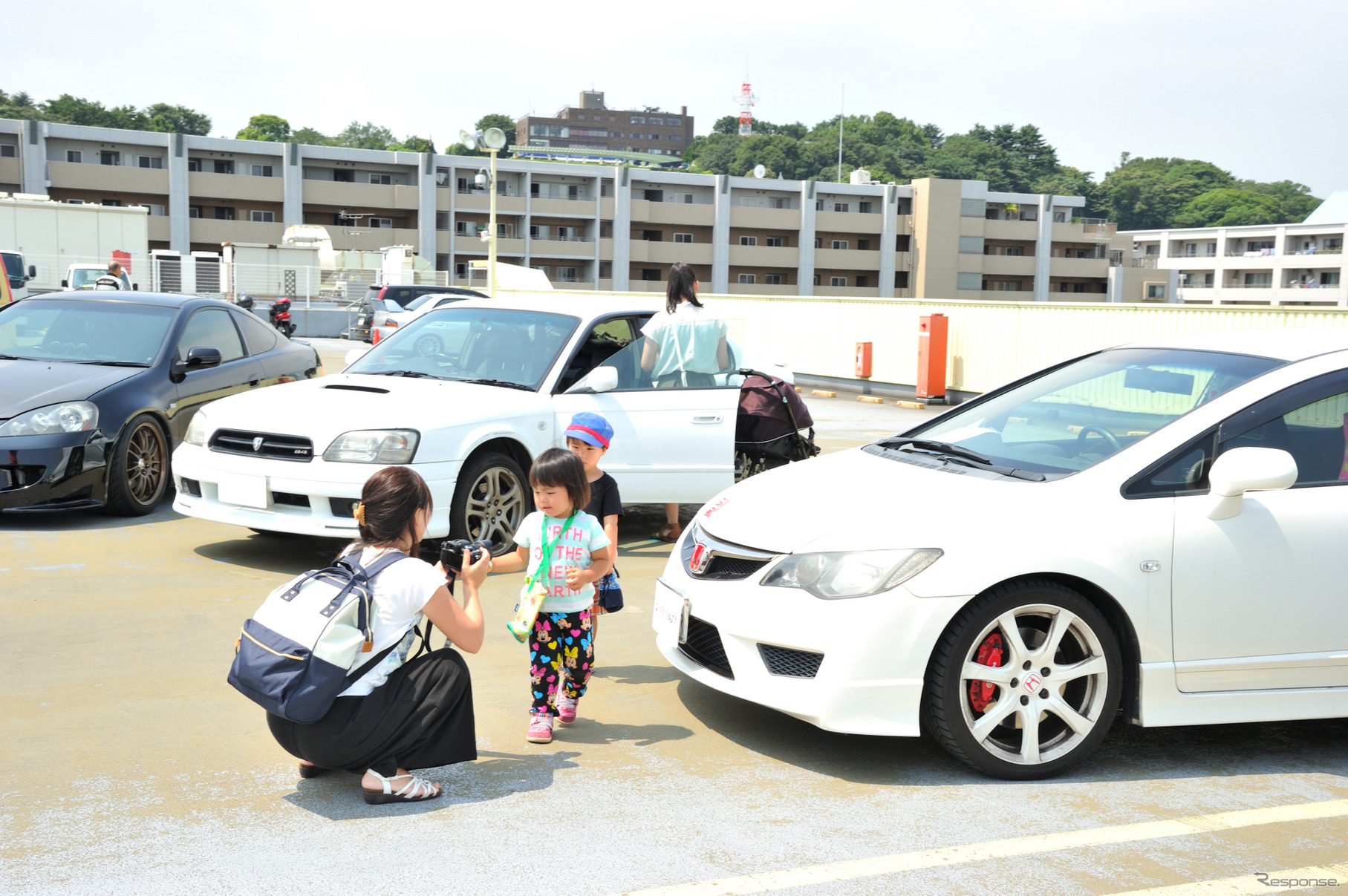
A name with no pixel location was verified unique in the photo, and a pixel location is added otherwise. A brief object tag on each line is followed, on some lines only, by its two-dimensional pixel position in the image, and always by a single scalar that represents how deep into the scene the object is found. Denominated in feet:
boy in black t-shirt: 14.96
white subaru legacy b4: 21.49
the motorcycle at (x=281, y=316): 99.60
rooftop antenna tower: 605.31
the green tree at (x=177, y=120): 359.87
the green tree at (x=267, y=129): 403.54
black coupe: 25.31
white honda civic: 12.56
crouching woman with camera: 11.60
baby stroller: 26.25
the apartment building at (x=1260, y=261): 333.27
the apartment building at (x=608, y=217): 220.64
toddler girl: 13.88
